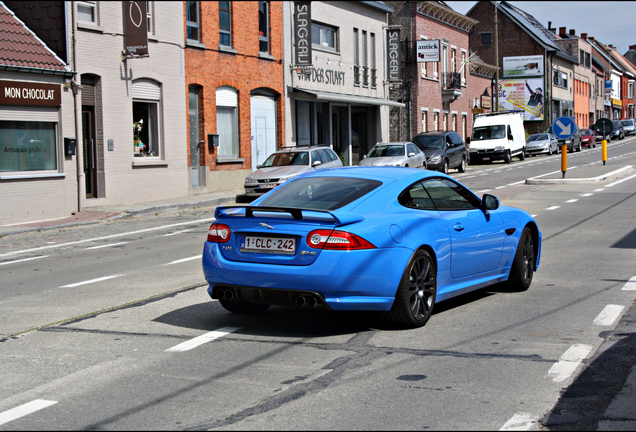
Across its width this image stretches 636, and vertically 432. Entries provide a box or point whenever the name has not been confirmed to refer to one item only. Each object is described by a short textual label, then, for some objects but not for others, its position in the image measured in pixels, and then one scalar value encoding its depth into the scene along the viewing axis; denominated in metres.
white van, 43.19
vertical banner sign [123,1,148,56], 21.97
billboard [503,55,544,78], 76.44
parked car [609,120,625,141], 79.44
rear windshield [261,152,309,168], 23.55
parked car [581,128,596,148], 65.38
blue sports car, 6.24
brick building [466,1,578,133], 76.06
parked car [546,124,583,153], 57.13
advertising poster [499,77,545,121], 76.81
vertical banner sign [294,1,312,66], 31.06
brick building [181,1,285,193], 26.11
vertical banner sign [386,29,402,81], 40.12
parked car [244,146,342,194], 22.50
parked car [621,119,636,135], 88.25
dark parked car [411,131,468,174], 33.41
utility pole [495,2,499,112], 54.75
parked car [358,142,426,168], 28.72
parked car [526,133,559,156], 52.34
